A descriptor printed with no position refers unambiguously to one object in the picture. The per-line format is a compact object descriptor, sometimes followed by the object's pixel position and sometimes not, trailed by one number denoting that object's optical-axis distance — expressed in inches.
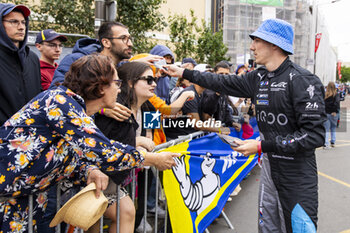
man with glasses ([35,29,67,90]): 145.5
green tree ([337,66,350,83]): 4421.8
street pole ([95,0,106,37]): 193.6
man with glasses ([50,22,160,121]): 125.7
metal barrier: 65.9
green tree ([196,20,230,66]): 609.0
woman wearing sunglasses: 87.4
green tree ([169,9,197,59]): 573.3
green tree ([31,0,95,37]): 340.8
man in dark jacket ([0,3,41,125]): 93.1
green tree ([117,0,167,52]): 330.0
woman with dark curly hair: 59.2
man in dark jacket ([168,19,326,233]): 88.4
